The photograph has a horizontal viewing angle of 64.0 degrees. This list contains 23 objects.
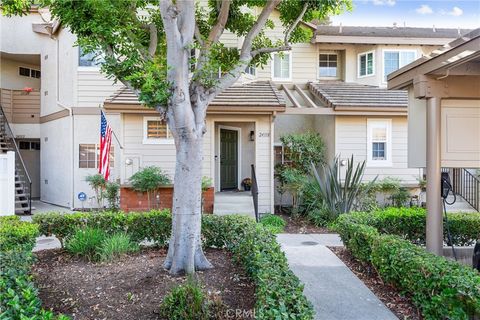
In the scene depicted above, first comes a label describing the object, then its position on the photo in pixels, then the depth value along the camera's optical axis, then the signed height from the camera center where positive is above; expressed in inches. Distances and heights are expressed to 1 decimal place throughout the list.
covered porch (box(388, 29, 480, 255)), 216.8 +18.2
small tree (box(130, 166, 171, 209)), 437.1 -24.4
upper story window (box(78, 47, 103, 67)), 527.4 +133.0
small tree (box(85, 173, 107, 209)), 495.8 -30.9
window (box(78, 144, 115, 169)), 546.0 +4.5
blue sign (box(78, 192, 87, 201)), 537.3 -51.6
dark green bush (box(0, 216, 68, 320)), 123.2 -46.7
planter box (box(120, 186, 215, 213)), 451.2 -49.3
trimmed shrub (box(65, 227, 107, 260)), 233.8 -51.7
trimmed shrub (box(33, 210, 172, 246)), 263.6 -44.9
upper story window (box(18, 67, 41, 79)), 692.1 +160.2
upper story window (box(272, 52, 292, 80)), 588.4 +141.1
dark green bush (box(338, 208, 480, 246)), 281.0 -48.9
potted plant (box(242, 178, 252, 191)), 536.0 -35.1
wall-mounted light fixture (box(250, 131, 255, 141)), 525.7 +32.6
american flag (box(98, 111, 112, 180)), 412.5 +9.9
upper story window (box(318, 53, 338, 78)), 619.8 +153.1
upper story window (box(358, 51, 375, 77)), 597.9 +149.3
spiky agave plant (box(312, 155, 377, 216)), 408.2 -35.3
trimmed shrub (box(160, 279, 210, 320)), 147.3 -57.3
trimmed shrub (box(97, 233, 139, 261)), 225.3 -53.2
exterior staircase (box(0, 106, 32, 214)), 511.8 -21.3
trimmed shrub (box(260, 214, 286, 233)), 396.9 -66.3
